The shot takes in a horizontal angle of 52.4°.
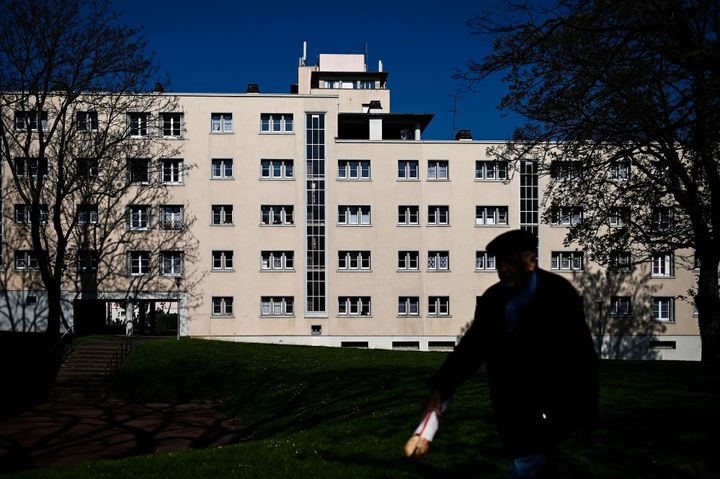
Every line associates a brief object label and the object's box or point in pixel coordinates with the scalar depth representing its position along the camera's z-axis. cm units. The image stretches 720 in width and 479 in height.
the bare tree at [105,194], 4641
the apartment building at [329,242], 5309
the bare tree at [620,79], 1082
